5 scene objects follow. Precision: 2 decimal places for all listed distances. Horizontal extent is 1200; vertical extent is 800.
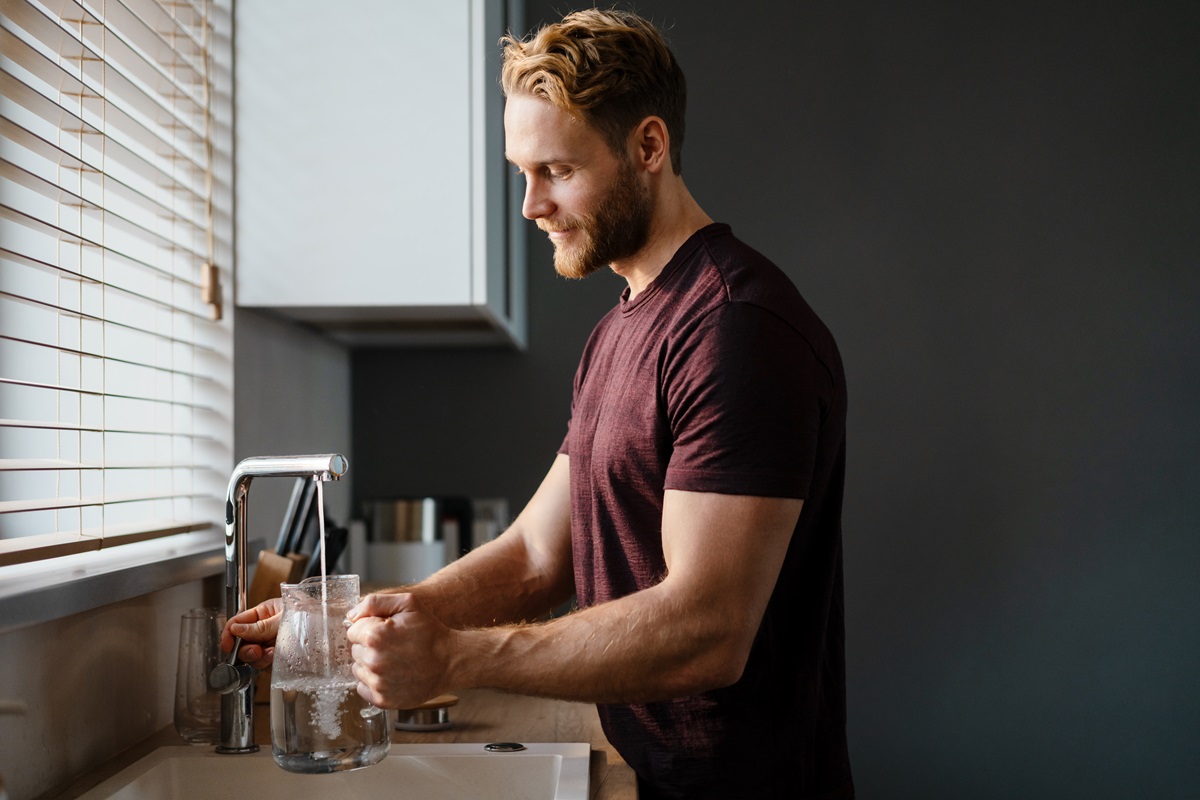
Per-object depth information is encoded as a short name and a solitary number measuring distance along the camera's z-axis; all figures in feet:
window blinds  3.75
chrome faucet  3.29
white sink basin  3.92
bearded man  3.29
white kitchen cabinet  5.41
